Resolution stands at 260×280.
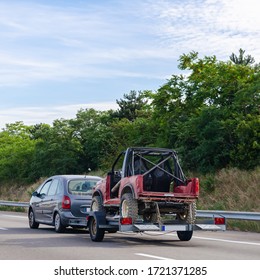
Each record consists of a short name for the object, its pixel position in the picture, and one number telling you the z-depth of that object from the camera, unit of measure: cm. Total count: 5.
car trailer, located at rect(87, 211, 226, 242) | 1438
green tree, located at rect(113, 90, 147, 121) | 6738
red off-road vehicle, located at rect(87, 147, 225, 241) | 1476
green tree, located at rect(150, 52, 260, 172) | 3288
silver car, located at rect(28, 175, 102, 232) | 1862
